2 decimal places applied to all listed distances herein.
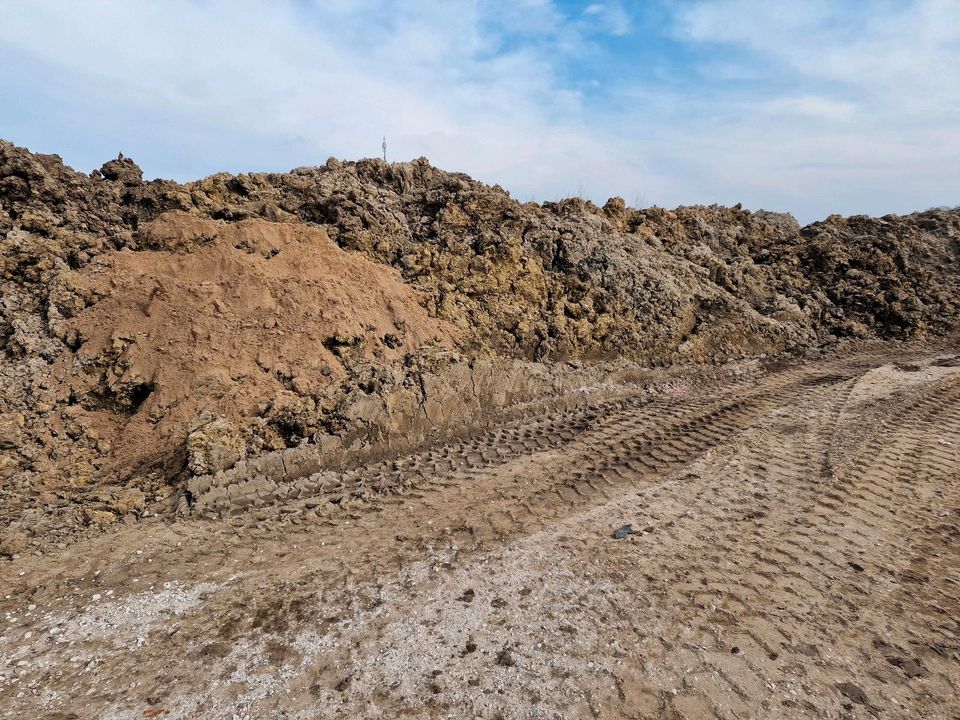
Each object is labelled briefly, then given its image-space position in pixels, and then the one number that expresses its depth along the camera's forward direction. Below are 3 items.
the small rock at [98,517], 4.63
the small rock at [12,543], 4.18
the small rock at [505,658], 3.31
